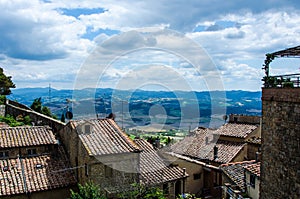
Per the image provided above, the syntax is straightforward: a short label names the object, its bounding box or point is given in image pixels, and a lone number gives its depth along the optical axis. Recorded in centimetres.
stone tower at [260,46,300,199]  868
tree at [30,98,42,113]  3401
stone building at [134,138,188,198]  1697
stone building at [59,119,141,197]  1491
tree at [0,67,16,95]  3727
